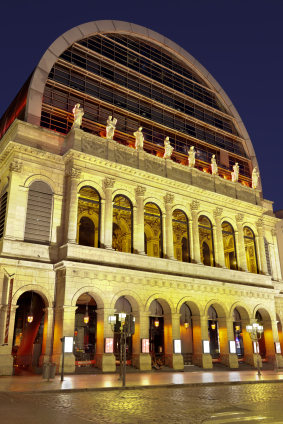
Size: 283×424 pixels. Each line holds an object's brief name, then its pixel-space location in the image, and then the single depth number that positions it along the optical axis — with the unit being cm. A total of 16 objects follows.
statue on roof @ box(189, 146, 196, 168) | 3734
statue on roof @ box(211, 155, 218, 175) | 3938
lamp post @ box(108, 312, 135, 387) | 1920
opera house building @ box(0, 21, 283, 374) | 2708
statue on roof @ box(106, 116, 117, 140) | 3223
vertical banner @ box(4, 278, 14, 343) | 2438
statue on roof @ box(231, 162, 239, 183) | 4107
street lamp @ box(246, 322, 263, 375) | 2791
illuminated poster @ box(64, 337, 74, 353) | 2436
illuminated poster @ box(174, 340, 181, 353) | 2982
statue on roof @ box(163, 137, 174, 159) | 3556
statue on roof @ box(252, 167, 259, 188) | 4307
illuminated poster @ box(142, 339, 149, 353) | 2816
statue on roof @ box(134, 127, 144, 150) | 3388
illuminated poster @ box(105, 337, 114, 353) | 2639
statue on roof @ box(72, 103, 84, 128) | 3069
